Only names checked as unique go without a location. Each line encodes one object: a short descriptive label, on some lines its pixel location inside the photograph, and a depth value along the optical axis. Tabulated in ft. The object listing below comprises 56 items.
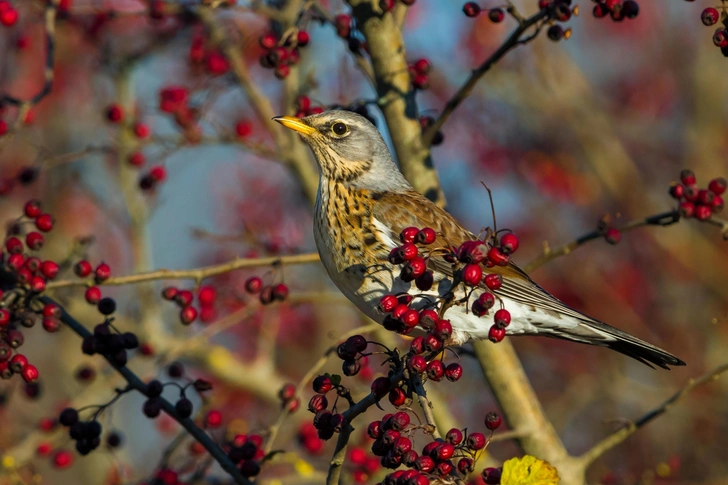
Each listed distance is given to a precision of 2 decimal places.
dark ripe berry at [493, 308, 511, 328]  19.29
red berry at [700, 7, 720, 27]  20.02
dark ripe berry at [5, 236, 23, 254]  22.45
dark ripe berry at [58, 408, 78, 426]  21.94
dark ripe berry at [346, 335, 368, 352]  18.62
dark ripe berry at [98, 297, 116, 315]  22.29
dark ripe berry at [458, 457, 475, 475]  16.70
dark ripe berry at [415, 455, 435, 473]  16.38
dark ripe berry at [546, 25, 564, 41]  24.38
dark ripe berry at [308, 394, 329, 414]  18.44
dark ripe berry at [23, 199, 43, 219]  24.91
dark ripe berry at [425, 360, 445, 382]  17.94
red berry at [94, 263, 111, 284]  22.99
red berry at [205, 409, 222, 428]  27.73
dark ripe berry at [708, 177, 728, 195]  25.08
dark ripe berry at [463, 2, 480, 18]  24.47
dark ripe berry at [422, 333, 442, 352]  17.46
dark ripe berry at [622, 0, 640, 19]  23.48
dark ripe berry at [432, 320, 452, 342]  17.46
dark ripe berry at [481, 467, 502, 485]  17.84
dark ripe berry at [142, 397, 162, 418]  22.03
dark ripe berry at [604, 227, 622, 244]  25.45
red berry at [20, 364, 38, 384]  21.29
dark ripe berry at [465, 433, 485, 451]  17.15
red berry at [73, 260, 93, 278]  23.47
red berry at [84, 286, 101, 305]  23.65
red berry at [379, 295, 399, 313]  20.00
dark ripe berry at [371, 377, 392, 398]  17.65
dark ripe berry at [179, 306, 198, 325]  26.78
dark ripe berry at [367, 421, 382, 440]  17.56
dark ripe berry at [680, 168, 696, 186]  25.22
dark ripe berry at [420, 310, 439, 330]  17.83
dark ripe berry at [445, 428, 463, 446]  16.78
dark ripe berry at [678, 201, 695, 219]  24.45
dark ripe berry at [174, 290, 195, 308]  26.11
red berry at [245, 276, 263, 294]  27.86
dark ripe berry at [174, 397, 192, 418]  21.86
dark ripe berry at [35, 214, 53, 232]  24.77
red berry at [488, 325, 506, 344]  19.93
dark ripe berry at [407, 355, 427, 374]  17.53
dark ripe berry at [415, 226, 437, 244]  18.45
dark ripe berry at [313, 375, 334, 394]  18.01
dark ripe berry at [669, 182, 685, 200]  24.90
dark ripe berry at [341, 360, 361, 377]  18.56
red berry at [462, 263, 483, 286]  16.76
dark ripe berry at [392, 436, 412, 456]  16.83
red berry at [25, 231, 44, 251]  23.50
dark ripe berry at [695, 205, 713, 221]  24.70
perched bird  26.05
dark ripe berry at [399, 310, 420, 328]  18.62
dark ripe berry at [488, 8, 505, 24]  25.88
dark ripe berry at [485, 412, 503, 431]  18.61
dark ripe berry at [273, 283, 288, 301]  26.89
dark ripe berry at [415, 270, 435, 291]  18.26
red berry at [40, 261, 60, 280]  22.13
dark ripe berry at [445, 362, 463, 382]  18.10
